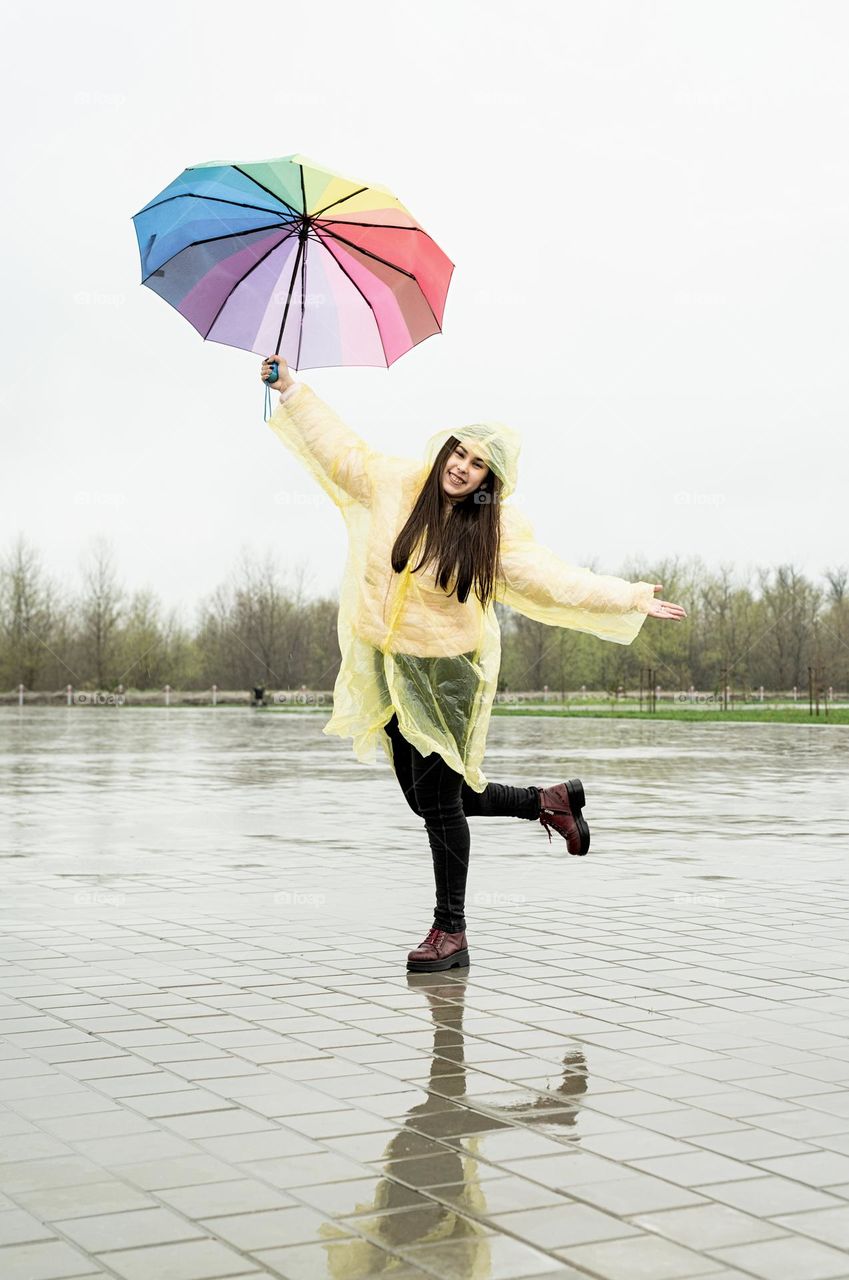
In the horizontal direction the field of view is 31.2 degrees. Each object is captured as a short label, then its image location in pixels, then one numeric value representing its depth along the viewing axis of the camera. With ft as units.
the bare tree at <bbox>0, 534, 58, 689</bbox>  205.67
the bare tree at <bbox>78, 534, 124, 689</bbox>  208.64
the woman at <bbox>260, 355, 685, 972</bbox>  19.19
